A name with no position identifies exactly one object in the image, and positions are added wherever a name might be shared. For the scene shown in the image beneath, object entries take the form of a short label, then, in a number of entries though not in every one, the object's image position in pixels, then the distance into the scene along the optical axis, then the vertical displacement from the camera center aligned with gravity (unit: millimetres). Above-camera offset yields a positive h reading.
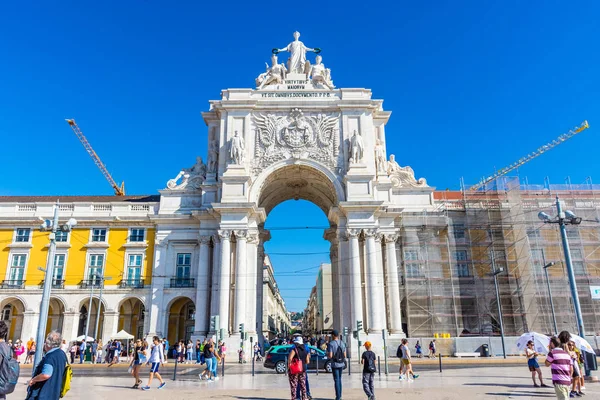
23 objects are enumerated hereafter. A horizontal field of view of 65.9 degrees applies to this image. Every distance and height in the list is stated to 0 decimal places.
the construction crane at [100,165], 87438 +33641
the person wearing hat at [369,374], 13016 -1022
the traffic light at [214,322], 33125 +1221
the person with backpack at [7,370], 7164 -385
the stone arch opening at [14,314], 40500 +2630
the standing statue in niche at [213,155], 42594 +16489
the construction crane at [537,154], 71900 +28705
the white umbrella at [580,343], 15428 -361
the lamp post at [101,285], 37284 +4544
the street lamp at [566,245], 18953 +3572
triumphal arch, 37688 +12270
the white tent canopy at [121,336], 37312 +449
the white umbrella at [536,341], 17641 -309
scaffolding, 35469 +5629
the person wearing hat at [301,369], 12516 -758
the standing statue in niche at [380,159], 42375 +15639
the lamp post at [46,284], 18916 +2490
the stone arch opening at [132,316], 43119 +2278
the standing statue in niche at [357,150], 40094 +15518
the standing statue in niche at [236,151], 40000 +15624
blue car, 25562 -1103
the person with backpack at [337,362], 13297 -690
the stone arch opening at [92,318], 42219 +2192
